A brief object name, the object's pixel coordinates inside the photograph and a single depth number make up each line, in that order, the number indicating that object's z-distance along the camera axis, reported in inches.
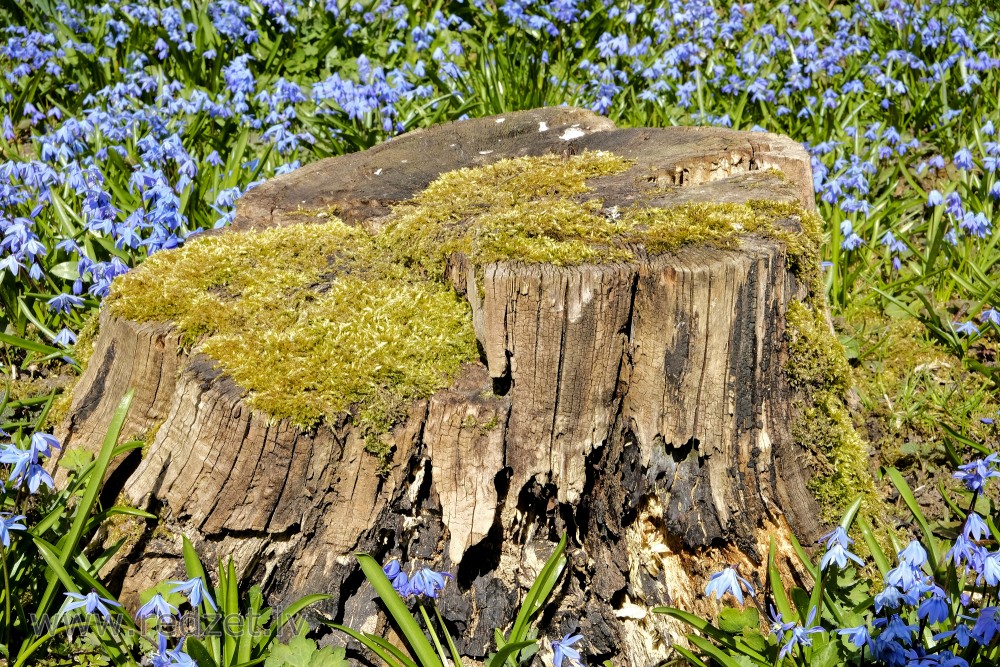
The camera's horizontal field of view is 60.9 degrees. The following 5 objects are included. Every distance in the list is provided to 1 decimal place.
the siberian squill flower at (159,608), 84.6
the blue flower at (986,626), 73.0
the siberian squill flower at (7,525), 81.4
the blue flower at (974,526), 80.3
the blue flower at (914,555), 78.4
